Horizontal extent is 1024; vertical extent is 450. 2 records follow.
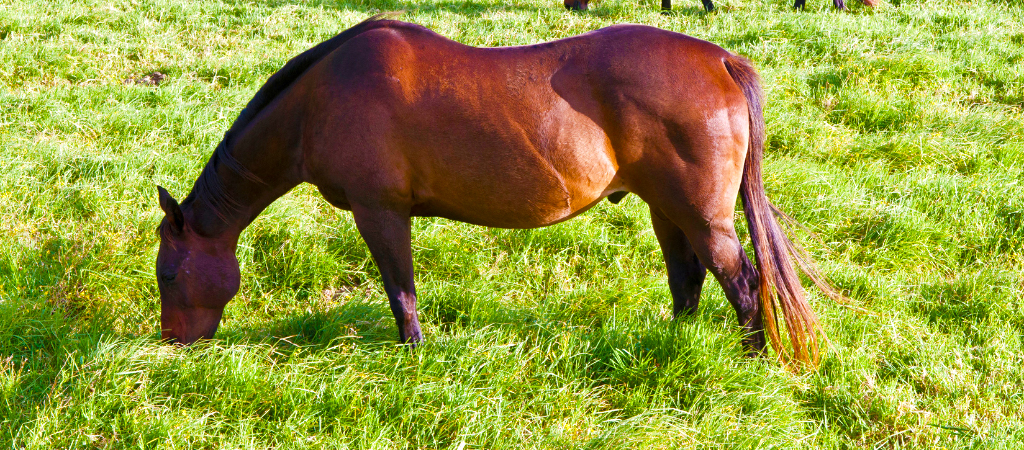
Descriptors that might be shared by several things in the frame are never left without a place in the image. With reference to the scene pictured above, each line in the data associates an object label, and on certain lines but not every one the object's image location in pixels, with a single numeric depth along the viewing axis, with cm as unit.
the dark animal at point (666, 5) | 1683
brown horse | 581
